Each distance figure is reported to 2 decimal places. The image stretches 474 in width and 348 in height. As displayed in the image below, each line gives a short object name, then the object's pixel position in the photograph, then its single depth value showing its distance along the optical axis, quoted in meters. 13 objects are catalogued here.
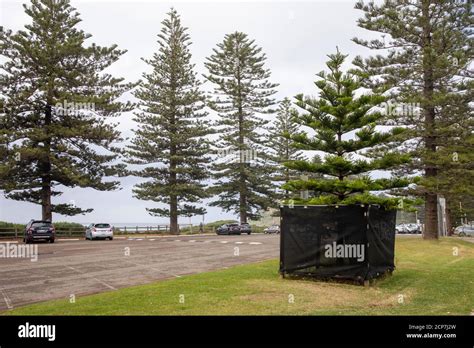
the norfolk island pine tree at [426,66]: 28.97
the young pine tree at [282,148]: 61.53
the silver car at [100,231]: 36.38
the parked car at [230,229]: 49.12
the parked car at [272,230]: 62.29
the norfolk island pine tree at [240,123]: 58.22
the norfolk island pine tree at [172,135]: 50.84
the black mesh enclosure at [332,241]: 11.81
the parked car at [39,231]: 30.27
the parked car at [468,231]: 68.54
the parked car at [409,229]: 63.84
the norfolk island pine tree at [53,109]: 36.03
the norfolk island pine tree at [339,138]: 14.35
